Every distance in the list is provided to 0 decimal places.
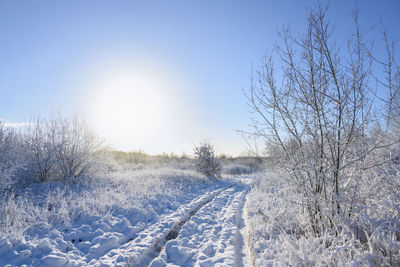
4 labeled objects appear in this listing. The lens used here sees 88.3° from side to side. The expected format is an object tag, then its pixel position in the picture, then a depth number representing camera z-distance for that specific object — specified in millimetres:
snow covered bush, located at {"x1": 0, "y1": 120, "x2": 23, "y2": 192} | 6773
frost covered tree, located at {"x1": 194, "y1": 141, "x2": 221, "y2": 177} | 15594
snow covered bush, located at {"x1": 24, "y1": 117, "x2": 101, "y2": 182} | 8703
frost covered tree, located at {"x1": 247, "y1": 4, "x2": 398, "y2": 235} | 3340
